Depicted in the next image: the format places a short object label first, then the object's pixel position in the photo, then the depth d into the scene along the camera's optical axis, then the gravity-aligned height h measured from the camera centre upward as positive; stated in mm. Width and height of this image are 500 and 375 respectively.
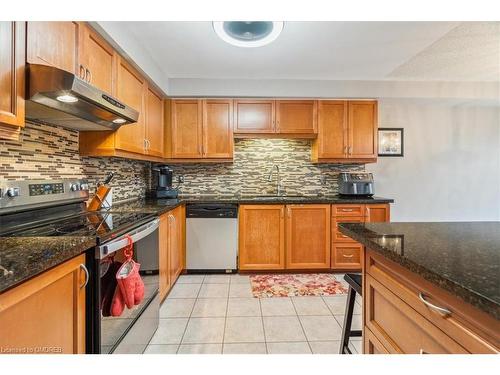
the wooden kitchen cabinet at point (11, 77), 1069 +447
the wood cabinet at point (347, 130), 3334 +721
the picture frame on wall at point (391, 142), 3750 +651
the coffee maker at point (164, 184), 3217 +19
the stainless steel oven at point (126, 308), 1142 -589
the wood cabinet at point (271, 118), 3324 +863
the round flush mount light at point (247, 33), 1818 +1088
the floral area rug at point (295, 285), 2631 -1045
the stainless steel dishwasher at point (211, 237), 3055 -590
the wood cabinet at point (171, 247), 2266 -595
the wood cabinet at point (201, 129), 3314 +712
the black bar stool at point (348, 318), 1448 -724
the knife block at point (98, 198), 2057 -104
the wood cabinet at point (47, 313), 756 -425
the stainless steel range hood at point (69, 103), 1192 +447
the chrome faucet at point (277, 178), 3682 +120
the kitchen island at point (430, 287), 583 -272
